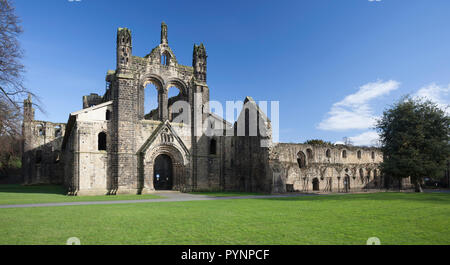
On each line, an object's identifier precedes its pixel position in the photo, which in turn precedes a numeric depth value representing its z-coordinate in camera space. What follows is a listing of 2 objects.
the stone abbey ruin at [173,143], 22.97
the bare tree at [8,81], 15.20
